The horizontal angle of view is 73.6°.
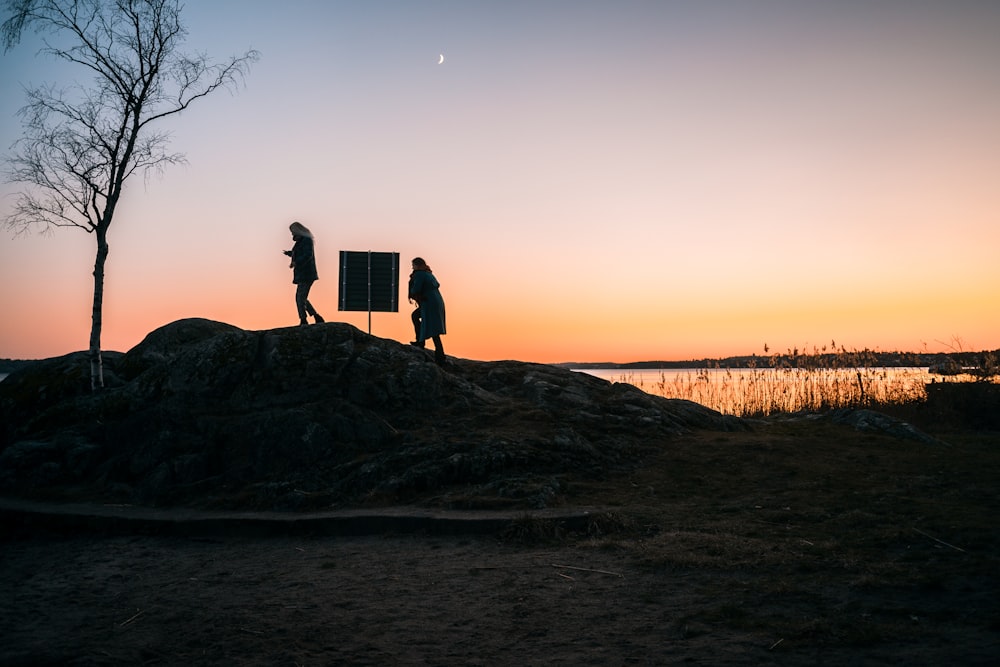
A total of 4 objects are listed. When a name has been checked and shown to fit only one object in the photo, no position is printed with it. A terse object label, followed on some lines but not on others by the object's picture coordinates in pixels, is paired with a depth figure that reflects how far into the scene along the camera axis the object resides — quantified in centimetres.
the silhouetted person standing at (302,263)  1312
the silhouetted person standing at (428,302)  1230
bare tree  1235
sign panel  1438
